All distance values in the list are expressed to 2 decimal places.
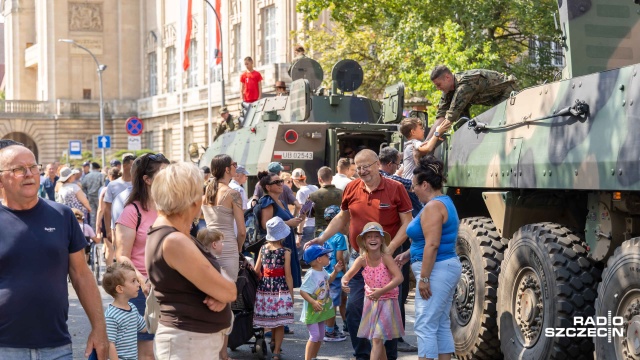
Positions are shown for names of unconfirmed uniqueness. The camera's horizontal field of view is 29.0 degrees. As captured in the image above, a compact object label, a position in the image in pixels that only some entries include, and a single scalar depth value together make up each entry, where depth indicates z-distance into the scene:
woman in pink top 8.12
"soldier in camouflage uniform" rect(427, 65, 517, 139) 11.10
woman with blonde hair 5.66
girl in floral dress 10.73
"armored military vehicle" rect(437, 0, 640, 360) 7.73
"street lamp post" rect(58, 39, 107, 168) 57.66
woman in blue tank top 8.58
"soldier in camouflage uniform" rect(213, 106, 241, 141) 21.67
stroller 10.83
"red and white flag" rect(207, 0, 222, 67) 50.34
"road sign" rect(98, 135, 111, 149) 43.34
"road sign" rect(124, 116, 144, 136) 37.06
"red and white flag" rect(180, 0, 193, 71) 56.78
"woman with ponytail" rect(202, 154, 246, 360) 10.60
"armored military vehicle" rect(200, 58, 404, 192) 18.09
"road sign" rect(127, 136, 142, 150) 37.56
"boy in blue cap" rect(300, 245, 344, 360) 10.07
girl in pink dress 9.23
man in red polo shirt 9.63
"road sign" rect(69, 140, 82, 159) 46.59
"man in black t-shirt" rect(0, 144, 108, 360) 6.02
